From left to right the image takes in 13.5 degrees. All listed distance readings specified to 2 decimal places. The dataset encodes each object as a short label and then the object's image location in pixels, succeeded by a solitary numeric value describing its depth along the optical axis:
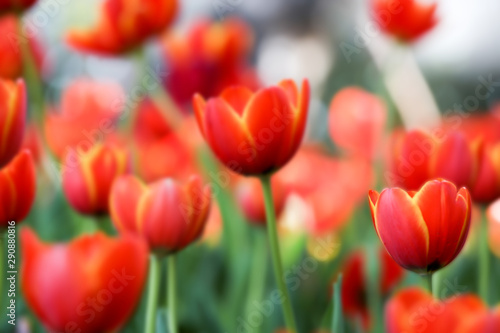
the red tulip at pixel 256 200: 1.32
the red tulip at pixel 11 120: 1.14
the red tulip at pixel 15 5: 1.33
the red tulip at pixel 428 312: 1.04
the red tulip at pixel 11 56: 1.52
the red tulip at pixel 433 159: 1.18
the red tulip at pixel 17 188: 1.14
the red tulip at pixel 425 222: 1.08
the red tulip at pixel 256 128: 1.14
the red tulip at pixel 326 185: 1.39
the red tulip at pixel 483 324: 1.04
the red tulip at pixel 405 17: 1.48
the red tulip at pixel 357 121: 1.50
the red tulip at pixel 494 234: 1.42
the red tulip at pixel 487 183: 1.21
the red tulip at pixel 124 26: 1.44
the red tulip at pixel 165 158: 1.47
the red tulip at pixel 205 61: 1.73
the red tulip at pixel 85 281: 1.08
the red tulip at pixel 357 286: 1.29
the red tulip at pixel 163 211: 1.15
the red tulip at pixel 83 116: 1.37
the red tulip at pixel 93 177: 1.22
